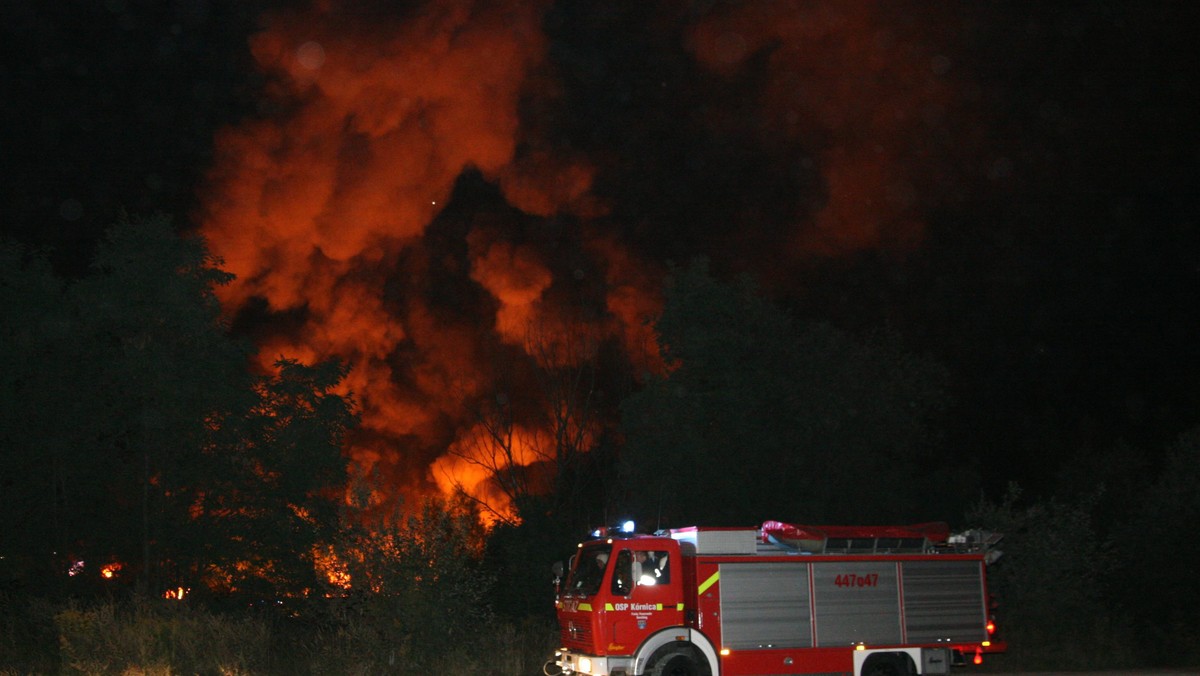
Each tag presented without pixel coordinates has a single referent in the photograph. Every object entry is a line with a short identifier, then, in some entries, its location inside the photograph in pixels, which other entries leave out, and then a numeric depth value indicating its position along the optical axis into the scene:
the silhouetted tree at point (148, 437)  21.94
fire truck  14.38
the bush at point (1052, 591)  20.62
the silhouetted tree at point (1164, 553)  23.58
